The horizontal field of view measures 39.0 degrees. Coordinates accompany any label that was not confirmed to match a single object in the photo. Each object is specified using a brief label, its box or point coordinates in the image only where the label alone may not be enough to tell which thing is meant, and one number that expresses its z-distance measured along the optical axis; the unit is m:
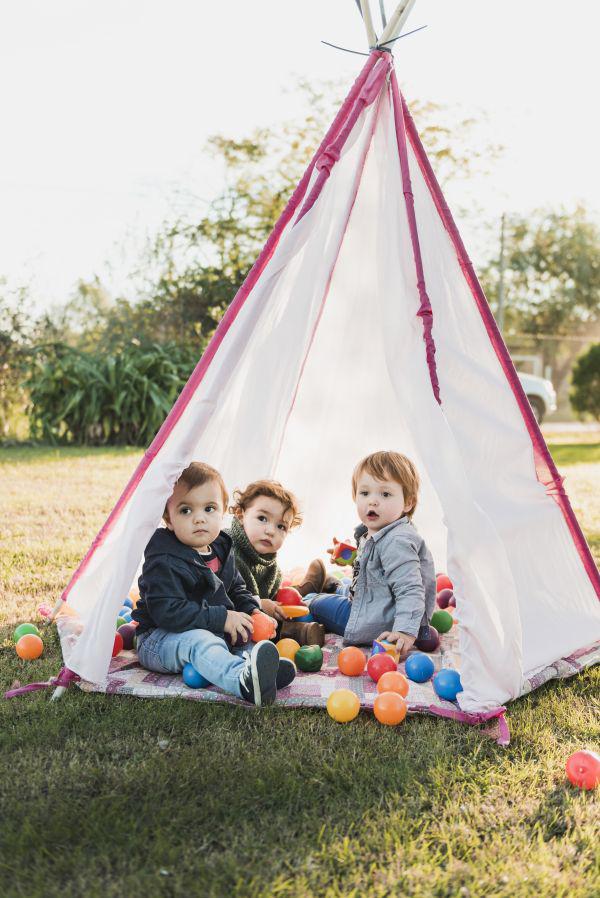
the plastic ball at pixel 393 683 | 3.23
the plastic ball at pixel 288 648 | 3.74
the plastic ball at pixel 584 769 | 2.58
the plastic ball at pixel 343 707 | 3.04
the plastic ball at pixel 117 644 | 3.69
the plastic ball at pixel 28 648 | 3.67
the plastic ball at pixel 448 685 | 3.19
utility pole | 24.40
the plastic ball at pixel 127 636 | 3.84
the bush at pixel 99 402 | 12.46
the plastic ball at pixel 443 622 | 4.33
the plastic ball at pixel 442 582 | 4.99
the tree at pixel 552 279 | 38.81
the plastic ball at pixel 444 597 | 4.80
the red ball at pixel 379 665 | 3.44
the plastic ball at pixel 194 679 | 3.29
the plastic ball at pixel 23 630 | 3.89
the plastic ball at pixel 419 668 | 3.46
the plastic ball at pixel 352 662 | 3.52
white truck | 16.81
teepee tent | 3.16
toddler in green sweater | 4.30
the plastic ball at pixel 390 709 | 3.00
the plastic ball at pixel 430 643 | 3.95
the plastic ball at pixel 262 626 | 3.78
